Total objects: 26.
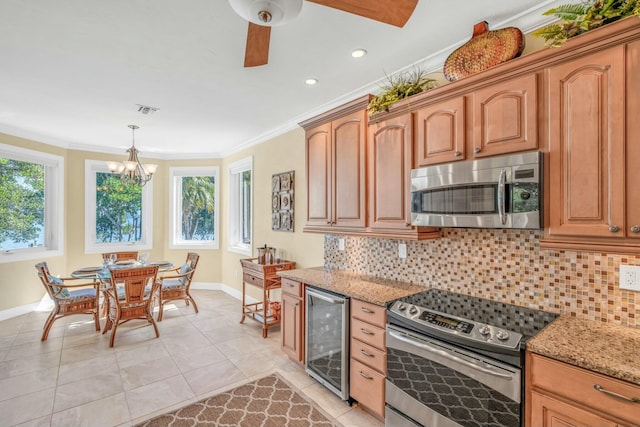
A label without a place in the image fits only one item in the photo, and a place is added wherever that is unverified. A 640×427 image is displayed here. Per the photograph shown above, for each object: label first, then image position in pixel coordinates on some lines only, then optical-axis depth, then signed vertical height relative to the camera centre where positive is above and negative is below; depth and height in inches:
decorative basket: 76.1 +39.9
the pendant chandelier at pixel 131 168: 175.2 +25.3
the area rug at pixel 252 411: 91.5 -58.6
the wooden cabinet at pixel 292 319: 117.1 -39.3
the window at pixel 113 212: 221.9 +1.9
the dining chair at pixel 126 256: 190.2 -24.4
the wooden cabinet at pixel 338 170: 108.3 +15.7
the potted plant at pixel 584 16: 58.4 +36.8
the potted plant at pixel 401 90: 95.1 +36.8
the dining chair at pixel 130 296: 142.7 -37.8
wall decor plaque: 166.6 +7.0
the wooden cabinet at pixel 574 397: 49.5 -30.2
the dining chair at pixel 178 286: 176.4 -39.6
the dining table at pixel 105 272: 149.6 -27.7
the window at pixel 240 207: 218.7 +5.2
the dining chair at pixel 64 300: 145.1 -39.9
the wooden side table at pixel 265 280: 152.7 -31.9
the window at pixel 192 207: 250.5 +5.8
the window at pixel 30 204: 179.6 +6.6
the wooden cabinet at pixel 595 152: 56.7 +11.4
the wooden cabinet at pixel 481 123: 69.9 +21.7
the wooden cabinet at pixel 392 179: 94.0 +10.6
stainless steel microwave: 67.4 +4.8
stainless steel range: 62.1 -31.3
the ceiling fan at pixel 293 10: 53.1 +36.8
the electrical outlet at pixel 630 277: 65.0 -13.0
